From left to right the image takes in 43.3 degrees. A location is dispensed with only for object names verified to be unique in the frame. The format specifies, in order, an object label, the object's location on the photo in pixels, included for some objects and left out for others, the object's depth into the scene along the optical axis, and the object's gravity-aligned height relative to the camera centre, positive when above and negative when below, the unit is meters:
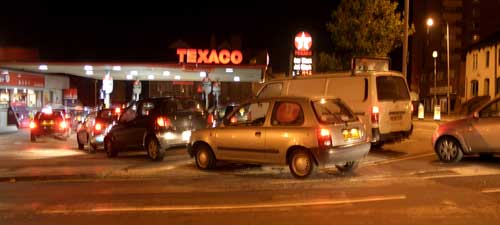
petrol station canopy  35.91 +2.64
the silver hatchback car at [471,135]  13.62 -0.51
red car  26.48 -0.67
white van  15.09 +0.36
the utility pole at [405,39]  22.11 +2.59
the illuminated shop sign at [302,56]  24.98 +2.20
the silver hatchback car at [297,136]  11.70 -0.48
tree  28.62 +3.92
